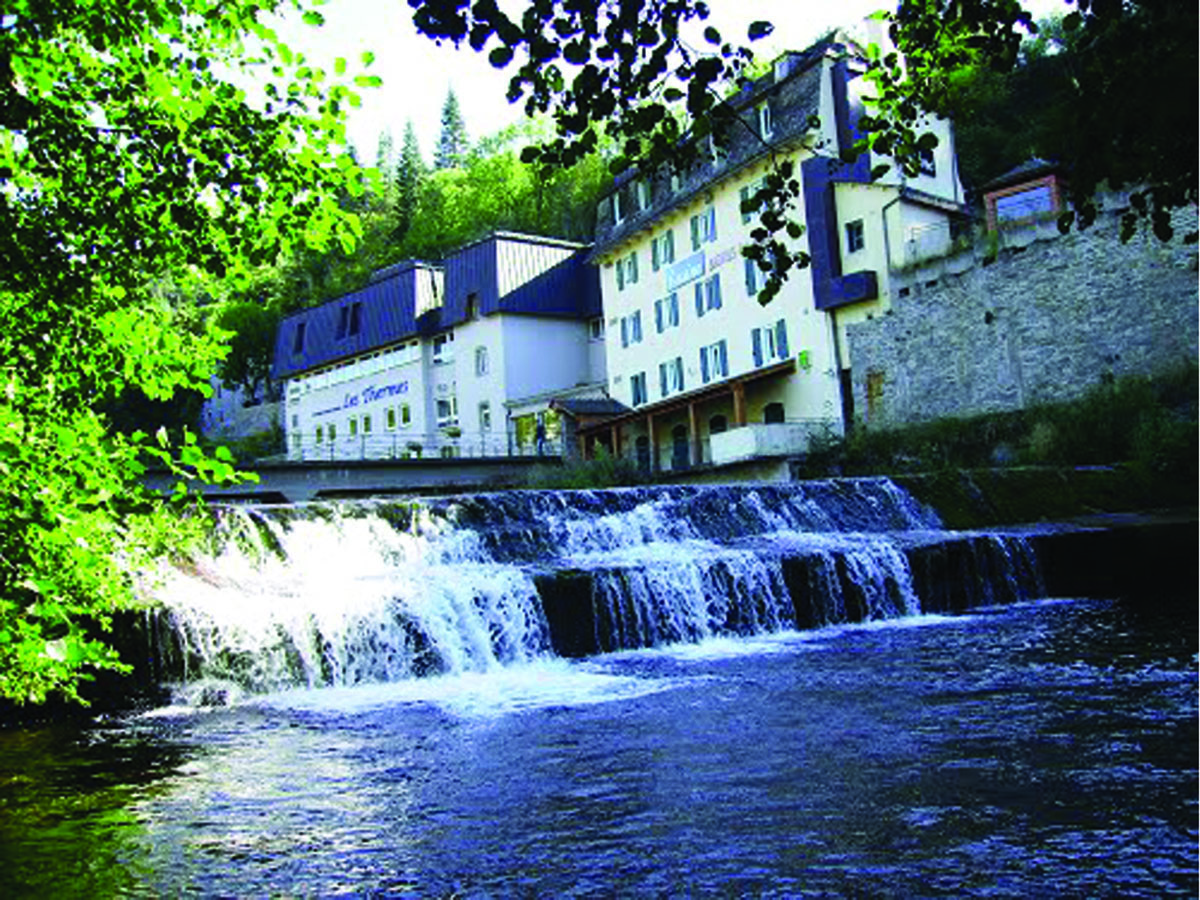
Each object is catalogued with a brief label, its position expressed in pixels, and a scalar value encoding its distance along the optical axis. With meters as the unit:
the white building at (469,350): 46.22
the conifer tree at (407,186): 78.75
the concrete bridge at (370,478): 32.31
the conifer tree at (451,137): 98.38
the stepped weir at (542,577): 11.94
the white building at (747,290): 32.84
